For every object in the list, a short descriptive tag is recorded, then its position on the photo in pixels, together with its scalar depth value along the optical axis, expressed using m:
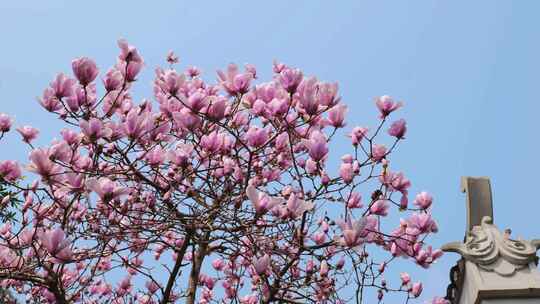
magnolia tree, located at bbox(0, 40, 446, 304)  3.39
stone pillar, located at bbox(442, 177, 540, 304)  3.10
